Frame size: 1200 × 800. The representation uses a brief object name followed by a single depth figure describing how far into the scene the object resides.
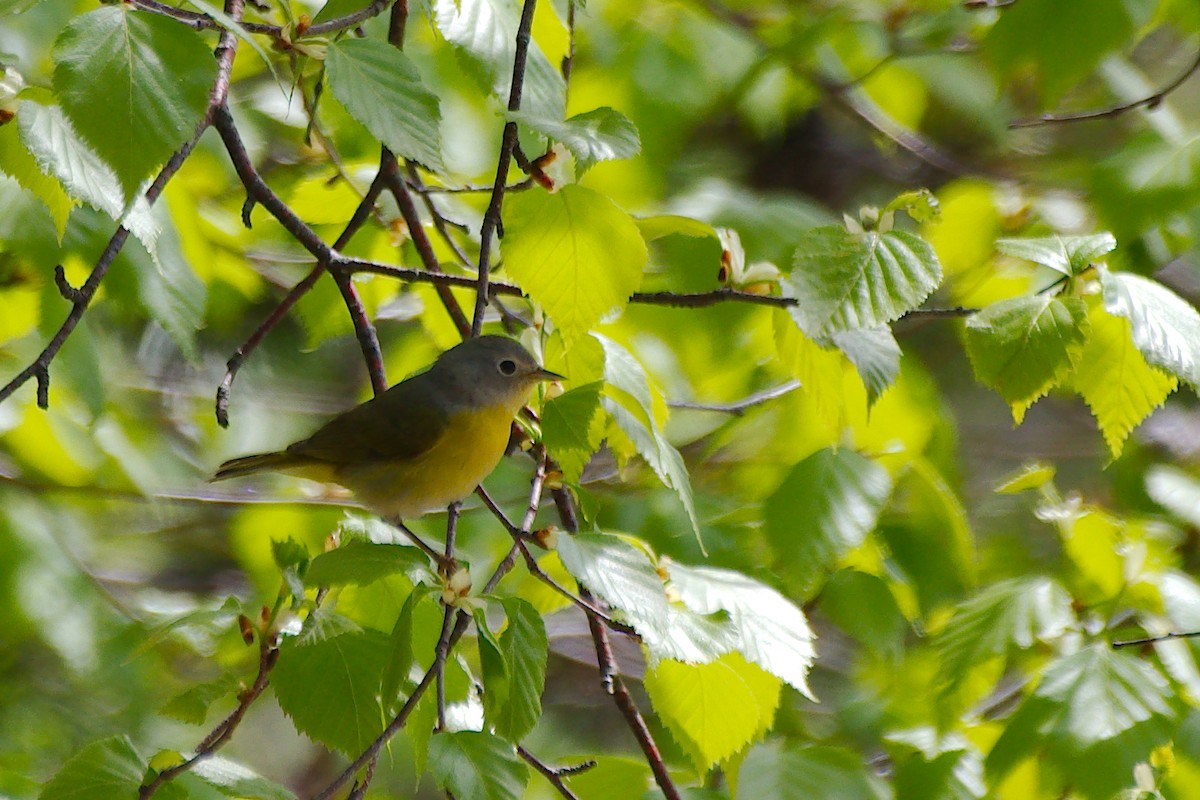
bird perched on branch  4.52
